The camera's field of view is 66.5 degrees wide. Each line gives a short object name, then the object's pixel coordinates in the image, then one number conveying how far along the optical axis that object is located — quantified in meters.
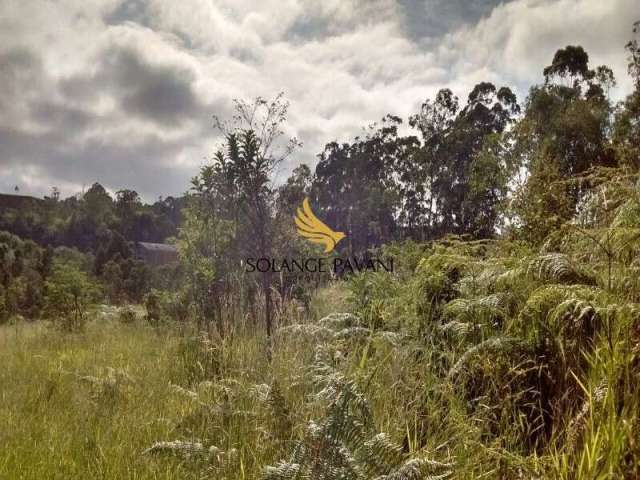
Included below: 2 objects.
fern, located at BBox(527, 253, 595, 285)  2.54
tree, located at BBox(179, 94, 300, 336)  7.80
